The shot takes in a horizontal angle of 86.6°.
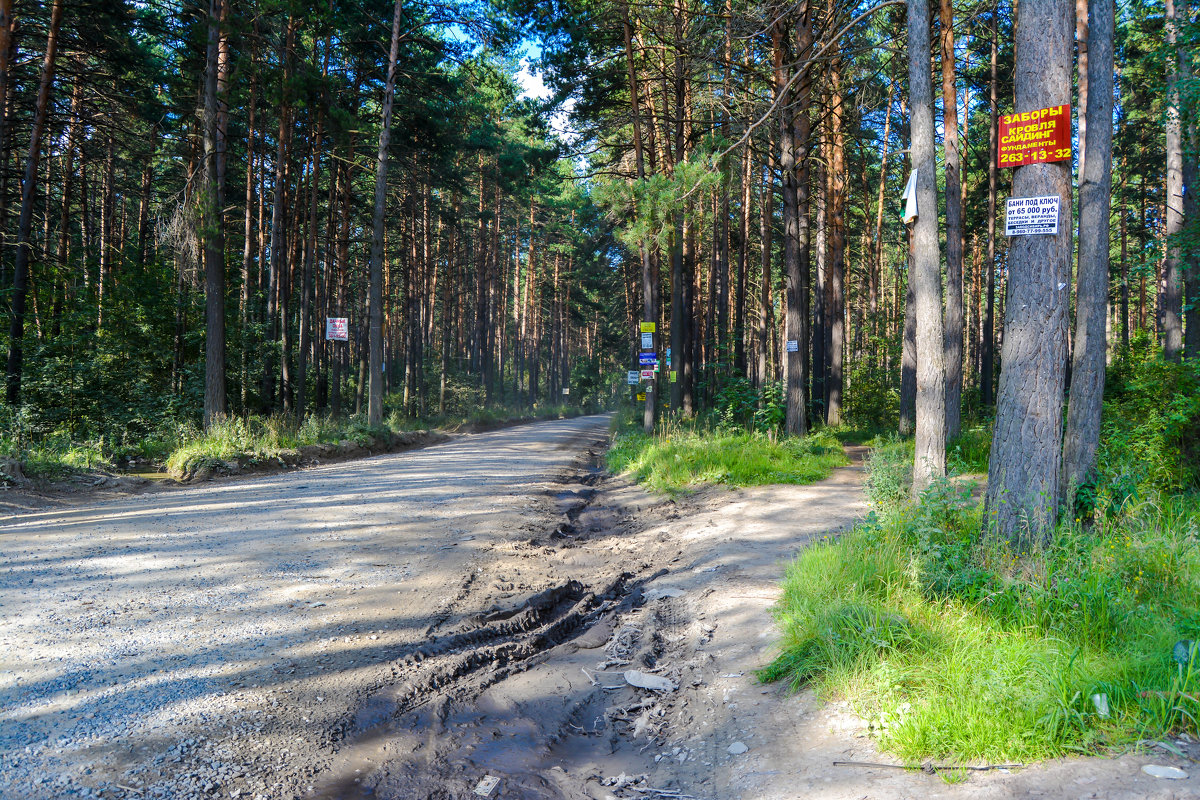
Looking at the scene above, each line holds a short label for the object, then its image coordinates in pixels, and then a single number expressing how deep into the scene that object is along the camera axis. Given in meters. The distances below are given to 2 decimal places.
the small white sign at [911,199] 7.19
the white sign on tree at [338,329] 18.92
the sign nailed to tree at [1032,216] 4.98
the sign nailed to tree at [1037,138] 4.97
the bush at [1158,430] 7.21
